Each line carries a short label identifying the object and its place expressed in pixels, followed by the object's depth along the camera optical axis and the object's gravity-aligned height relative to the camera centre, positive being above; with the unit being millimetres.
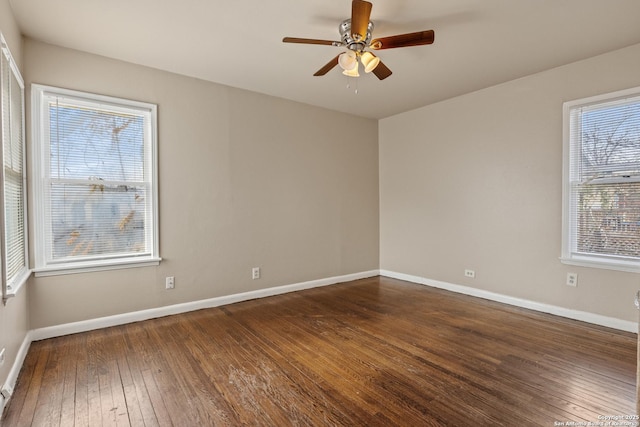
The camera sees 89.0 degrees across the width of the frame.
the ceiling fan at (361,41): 2129 +1179
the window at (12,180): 2045 +194
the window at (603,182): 2967 +220
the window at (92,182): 2840 +236
